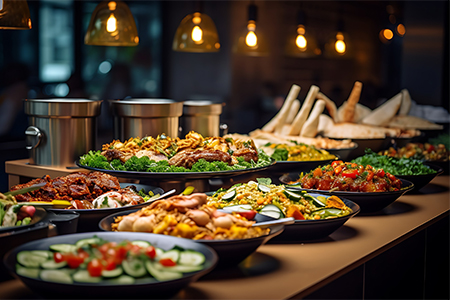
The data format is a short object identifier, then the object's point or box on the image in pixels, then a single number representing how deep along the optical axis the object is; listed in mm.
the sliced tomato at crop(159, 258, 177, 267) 1220
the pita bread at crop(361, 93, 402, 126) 4688
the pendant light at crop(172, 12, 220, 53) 3965
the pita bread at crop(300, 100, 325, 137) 4059
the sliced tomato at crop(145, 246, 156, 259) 1226
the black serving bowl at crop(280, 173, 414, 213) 2260
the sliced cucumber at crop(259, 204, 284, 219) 1794
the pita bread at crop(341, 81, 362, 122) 4699
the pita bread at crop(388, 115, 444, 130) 4492
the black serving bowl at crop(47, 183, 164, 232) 1702
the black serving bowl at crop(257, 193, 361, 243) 1824
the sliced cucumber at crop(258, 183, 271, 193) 2021
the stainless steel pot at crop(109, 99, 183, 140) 3289
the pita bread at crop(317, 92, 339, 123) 4547
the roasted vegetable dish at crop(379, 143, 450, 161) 3627
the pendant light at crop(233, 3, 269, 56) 4512
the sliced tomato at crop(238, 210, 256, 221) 1660
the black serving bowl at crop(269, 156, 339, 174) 2941
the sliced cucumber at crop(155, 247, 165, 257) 1272
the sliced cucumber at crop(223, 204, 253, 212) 1788
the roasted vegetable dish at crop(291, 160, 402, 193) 2365
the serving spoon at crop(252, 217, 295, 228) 1555
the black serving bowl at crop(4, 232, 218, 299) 1131
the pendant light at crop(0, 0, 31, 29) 2432
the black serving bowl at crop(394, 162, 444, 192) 2878
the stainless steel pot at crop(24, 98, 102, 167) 3143
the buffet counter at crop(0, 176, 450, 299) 1408
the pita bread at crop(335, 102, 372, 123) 4754
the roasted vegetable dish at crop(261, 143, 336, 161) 3135
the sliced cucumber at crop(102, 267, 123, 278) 1146
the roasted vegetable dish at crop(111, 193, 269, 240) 1463
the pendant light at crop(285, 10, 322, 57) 5137
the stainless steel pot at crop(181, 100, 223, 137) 3898
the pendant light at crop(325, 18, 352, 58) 5785
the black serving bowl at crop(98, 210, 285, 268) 1426
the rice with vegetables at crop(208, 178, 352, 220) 1846
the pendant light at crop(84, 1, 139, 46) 3379
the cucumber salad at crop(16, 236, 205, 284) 1153
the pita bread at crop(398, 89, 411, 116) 4930
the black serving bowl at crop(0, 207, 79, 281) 1348
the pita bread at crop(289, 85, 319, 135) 4129
